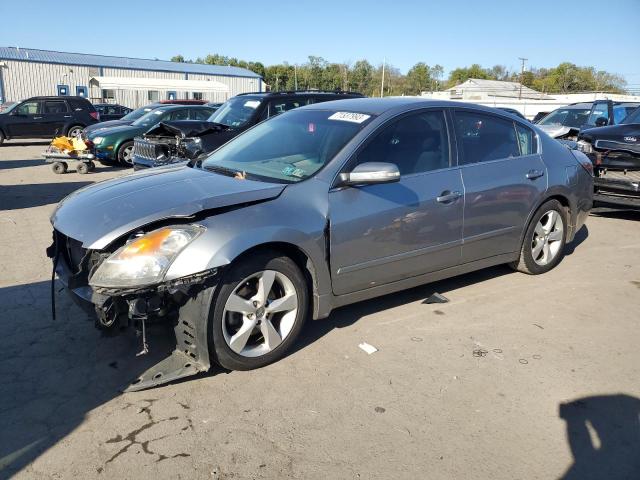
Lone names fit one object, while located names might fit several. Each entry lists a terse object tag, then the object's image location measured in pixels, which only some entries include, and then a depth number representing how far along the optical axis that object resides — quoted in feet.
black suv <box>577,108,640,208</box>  24.41
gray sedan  10.19
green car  42.39
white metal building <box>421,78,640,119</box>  117.91
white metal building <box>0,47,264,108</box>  145.89
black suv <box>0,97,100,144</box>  62.80
